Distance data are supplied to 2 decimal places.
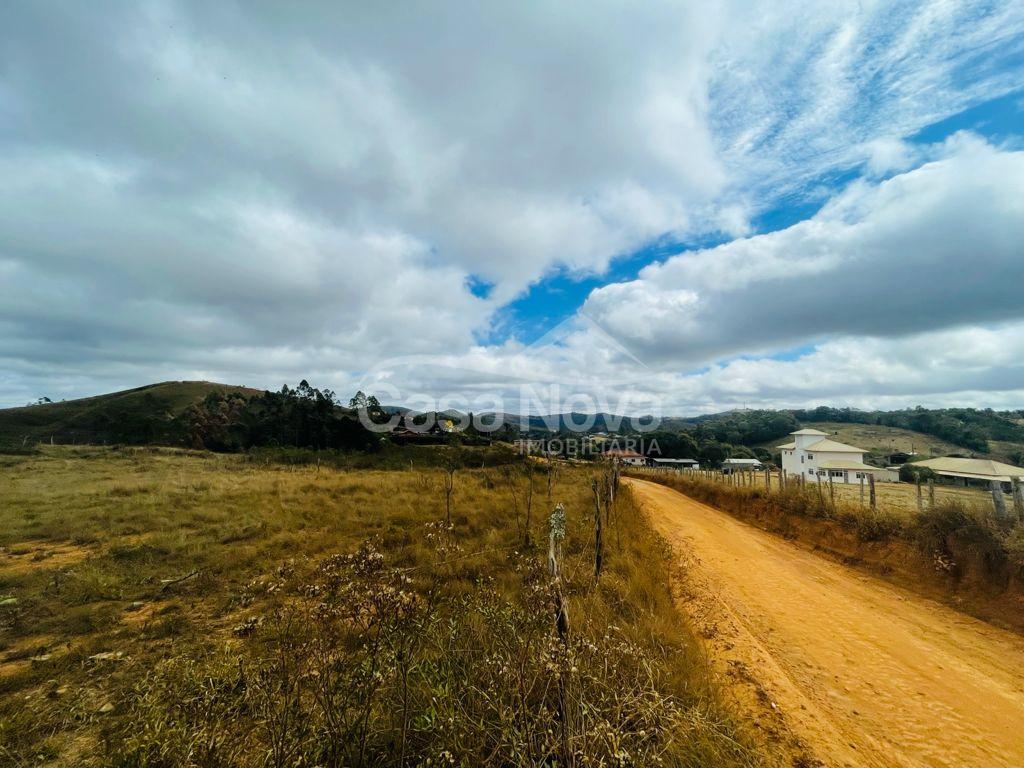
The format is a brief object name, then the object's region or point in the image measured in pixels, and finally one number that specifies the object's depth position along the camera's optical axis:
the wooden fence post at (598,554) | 5.46
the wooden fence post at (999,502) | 7.54
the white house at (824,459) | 39.84
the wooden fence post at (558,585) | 2.58
